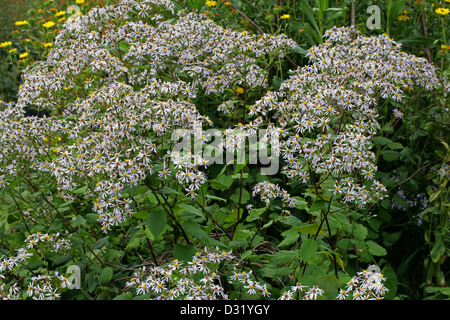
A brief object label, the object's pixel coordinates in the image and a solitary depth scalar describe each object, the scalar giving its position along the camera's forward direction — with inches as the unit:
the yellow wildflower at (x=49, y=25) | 210.9
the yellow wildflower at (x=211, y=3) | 186.0
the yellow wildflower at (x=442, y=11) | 157.2
